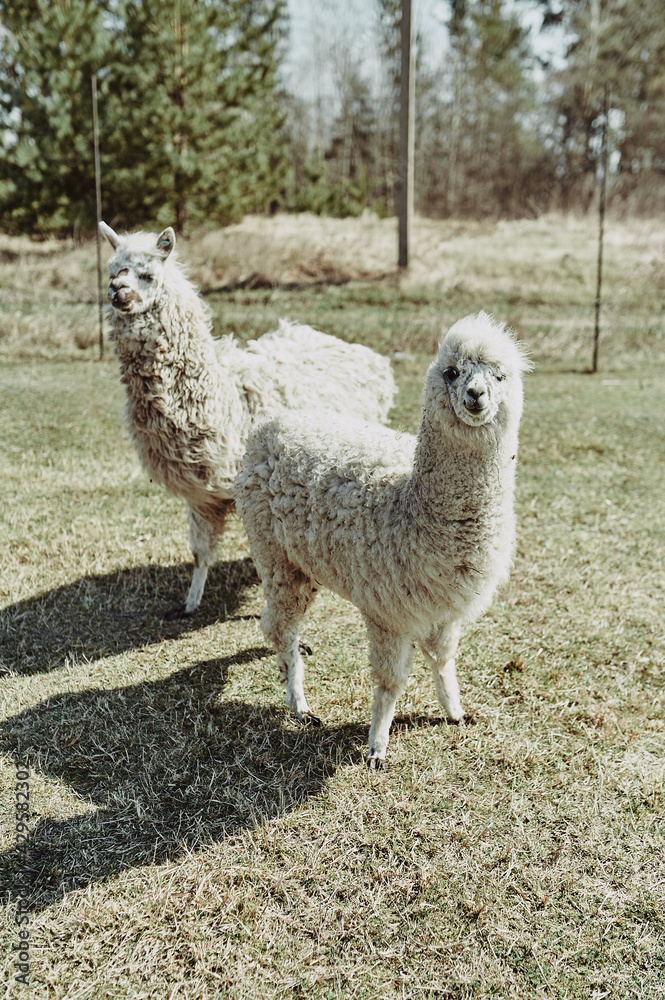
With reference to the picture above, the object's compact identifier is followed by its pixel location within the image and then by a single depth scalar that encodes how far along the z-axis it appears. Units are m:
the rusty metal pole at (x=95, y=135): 11.33
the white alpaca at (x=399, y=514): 2.70
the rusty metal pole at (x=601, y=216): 10.92
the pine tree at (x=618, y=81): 27.61
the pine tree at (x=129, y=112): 17.69
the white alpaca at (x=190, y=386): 4.21
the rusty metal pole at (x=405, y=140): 15.00
